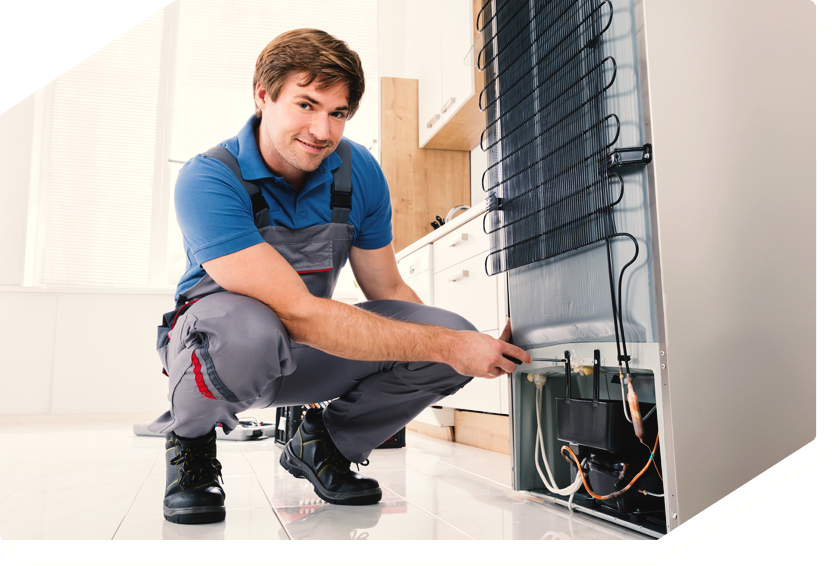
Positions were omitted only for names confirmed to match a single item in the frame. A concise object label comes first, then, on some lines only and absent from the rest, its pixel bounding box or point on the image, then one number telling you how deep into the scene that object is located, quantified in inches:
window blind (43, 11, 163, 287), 162.6
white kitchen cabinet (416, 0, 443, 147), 125.3
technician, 44.7
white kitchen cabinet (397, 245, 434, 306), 104.3
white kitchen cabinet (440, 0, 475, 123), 110.1
